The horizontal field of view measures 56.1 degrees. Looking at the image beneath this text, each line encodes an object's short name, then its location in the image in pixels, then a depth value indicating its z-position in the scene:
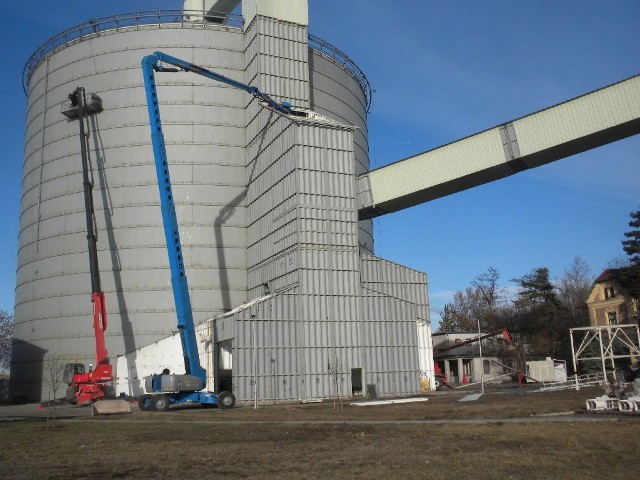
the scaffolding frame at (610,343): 39.38
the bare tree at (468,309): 93.97
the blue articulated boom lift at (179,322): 32.31
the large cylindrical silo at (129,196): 46.91
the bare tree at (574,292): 92.49
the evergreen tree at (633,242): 60.75
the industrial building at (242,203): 38.12
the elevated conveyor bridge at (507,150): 37.88
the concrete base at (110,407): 31.02
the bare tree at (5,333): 90.81
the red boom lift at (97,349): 39.31
